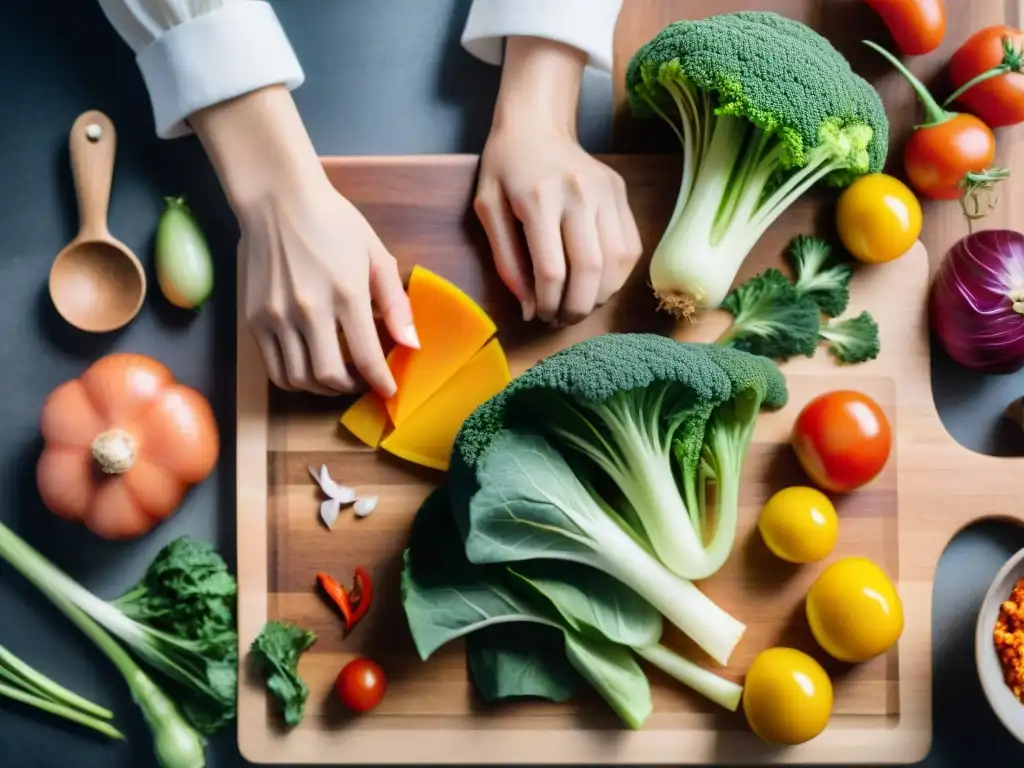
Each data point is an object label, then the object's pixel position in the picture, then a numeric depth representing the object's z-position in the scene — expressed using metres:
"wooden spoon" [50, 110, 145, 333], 1.38
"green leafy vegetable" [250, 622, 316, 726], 1.29
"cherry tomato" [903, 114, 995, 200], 1.29
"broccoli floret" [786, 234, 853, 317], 1.31
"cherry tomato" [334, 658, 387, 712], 1.29
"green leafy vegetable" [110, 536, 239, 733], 1.32
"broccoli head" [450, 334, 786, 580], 1.12
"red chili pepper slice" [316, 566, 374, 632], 1.32
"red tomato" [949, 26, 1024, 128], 1.29
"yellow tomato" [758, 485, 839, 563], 1.24
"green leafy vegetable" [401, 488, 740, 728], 1.25
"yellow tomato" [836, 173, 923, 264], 1.27
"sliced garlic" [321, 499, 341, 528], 1.33
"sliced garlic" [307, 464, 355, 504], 1.33
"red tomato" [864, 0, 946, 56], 1.29
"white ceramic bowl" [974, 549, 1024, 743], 1.23
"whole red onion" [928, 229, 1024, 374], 1.26
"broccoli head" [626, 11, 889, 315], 1.17
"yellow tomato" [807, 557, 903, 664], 1.22
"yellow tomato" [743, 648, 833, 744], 1.22
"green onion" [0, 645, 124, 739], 1.38
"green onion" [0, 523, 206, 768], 1.35
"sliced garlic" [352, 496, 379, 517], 1.33
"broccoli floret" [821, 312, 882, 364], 1.31
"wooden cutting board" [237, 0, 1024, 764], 1.32
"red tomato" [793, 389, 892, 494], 1.25
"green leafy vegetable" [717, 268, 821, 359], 1.29
